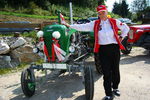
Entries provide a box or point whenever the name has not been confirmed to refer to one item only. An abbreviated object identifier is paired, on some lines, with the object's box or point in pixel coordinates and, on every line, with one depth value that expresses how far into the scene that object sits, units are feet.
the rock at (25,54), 27.58
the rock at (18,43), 28.45
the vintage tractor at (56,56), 16.11
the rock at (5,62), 26.43
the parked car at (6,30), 49.71
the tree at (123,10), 214.85
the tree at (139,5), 304.71
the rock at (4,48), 27.49
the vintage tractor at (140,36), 28.09
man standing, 14.70
